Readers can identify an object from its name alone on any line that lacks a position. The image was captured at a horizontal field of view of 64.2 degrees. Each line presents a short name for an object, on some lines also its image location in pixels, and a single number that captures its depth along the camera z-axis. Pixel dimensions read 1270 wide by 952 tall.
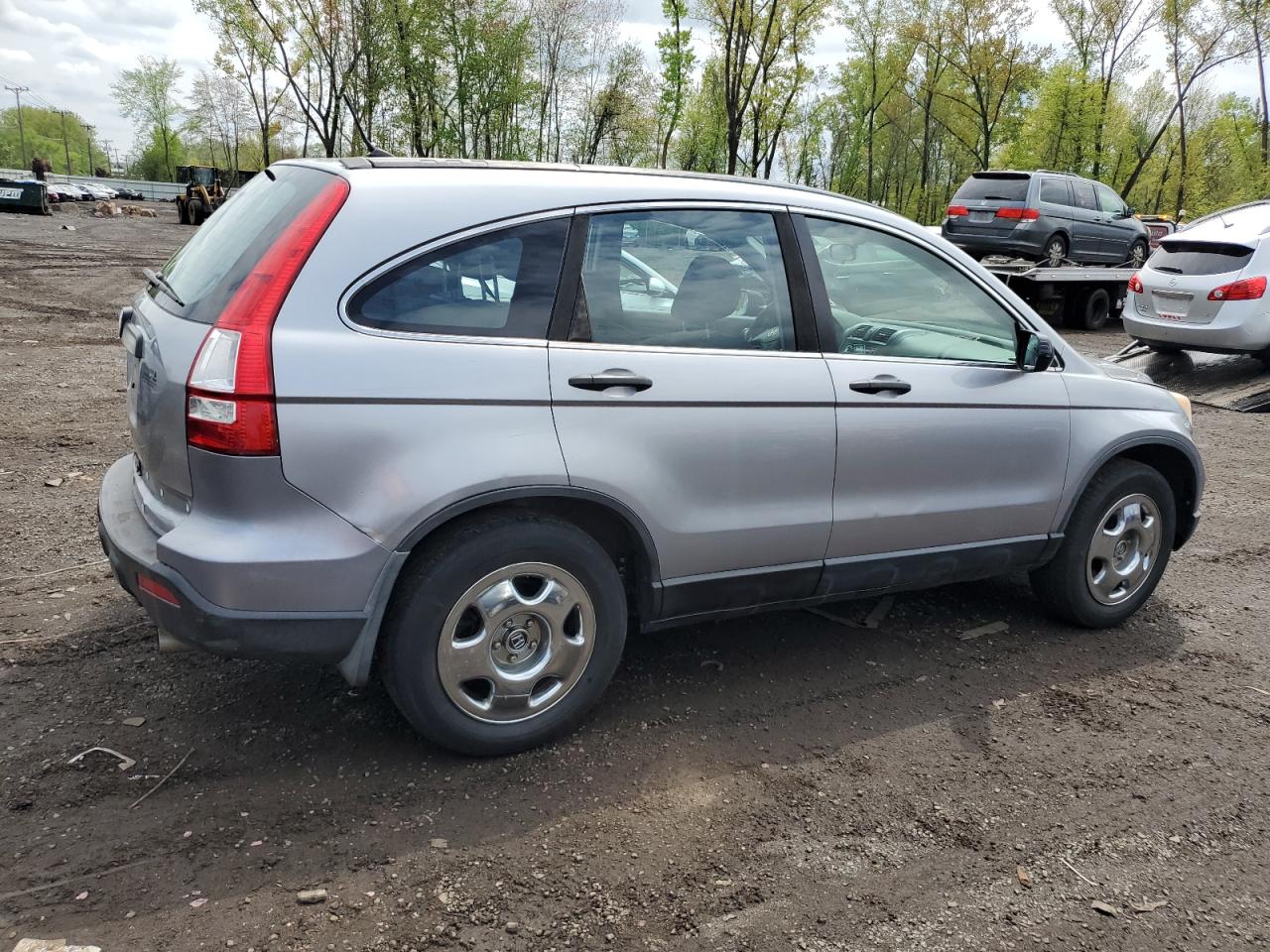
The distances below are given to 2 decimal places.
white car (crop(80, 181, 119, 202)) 64.31
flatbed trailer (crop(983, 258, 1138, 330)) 15.12
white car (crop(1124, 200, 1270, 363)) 10.61
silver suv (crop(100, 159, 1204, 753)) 2.80
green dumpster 38.50
